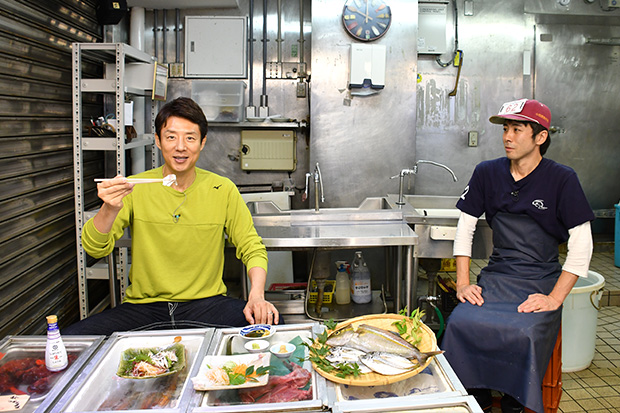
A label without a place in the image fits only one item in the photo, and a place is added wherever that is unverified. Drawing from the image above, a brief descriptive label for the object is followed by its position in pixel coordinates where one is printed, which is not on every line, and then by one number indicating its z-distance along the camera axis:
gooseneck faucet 3.86
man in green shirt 2.53
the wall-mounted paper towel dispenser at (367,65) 4.72
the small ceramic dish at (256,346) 1.90
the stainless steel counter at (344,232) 3.15
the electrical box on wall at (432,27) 5.44
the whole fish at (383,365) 1.68
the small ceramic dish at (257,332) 1.98
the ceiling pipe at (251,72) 5.21
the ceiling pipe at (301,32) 5.21
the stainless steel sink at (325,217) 3.58
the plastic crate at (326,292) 3.69
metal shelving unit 3.83
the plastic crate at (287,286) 4.06
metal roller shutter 3.20
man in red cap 2.63
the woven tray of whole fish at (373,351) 1.67
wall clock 4.79
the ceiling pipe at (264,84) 5.21
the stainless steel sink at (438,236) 3.51
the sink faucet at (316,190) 3.69
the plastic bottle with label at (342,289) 3.74
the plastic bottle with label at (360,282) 3.71
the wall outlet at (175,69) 5.23
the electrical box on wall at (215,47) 5.16
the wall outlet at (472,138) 5.75
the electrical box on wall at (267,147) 5.31
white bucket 3.29
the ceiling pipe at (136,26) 5.00
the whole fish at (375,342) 1.77
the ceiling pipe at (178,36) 5.18
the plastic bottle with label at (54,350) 1.75
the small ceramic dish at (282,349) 1.84
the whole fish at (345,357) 1.72
